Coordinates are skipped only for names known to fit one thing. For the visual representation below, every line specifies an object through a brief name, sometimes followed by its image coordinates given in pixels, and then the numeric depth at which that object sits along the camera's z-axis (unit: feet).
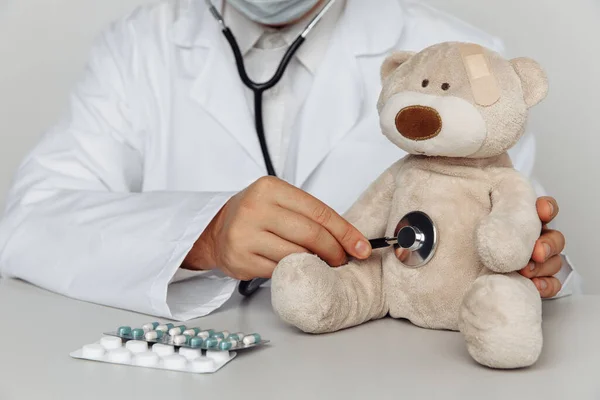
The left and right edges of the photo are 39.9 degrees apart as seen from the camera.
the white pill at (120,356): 2.49
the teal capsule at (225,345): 2.49
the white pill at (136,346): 2.55
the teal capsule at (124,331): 2.62
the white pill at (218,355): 2.48
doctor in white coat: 3.33
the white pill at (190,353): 2.48
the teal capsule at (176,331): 2.60
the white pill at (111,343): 2.56
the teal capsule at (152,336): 2.59
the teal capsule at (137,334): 2.60
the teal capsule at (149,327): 2.66
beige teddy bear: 2.44
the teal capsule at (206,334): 2.59
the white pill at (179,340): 2.54
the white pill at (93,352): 2.52
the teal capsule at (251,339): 2.59
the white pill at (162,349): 2.50
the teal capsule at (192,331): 2.61
